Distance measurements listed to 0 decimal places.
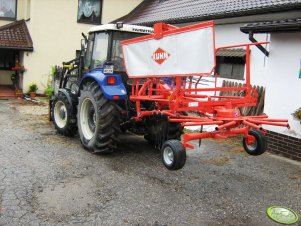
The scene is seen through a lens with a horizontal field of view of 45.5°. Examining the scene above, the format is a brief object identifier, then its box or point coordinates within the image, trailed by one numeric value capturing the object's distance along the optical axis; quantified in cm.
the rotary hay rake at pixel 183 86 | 426
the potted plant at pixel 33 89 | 1410
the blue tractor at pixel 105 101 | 601
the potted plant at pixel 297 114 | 657
